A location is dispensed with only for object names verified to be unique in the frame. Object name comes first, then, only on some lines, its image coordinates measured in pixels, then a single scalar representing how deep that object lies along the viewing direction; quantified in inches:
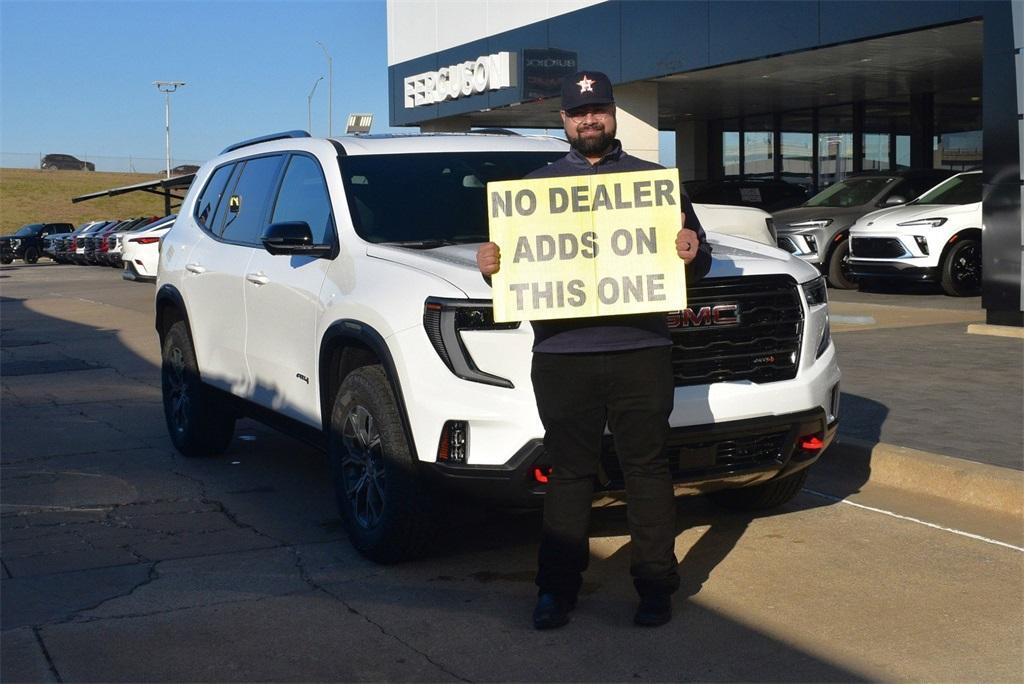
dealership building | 550.9
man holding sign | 184.7
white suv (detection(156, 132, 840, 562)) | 205.6
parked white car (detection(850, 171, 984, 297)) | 713.6
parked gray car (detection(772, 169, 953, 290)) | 825.5
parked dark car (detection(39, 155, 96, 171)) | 4948.3
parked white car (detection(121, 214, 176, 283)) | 1263.5
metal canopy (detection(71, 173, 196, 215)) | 1440.5
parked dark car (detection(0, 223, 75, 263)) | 2183.8
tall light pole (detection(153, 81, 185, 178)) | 3014.3
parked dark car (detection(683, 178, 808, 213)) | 1064.8
